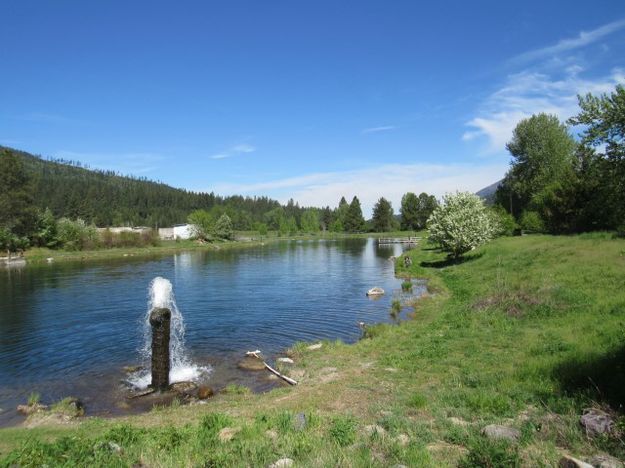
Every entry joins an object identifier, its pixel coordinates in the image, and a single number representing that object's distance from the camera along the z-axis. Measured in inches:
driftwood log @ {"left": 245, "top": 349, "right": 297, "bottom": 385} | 722.6
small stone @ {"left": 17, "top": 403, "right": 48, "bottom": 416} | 649.7
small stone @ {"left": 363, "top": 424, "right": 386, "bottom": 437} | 378.5
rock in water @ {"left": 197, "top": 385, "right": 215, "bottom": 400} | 691.4
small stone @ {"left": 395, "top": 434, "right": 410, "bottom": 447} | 356.1
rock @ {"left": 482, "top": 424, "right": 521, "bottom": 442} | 346.6
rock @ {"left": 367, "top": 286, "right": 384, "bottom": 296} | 1618.0
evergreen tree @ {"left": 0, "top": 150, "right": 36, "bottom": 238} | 3503.9
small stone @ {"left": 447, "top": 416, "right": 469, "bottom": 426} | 400.2
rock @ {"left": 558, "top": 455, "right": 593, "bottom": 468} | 279.1
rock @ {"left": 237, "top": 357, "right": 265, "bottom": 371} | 839.4
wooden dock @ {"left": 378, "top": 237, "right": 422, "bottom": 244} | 5254.4
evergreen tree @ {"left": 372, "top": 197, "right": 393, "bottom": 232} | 7696.9
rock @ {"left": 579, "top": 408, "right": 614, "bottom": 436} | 341.1
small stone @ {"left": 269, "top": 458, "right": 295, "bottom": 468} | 312.5
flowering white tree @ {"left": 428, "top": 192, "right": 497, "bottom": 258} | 2047.2
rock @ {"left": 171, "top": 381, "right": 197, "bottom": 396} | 720.8
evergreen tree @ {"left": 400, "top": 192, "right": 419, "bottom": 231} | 7263.8
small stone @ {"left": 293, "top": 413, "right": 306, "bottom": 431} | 410.1
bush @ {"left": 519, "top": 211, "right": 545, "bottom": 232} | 2614.2
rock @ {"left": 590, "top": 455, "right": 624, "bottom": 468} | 282.7
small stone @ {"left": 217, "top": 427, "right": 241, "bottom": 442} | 398.3
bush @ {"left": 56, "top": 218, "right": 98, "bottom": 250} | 3946.9
